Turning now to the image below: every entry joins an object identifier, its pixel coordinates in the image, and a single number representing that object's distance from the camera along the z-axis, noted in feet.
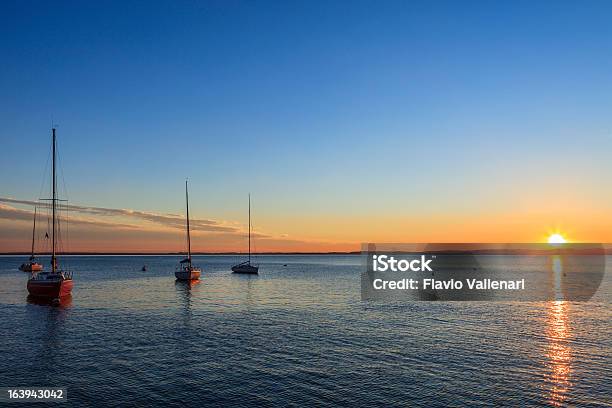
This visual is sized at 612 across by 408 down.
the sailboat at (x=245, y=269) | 514.27
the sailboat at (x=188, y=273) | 380.00
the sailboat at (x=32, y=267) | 572.06
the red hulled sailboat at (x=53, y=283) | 234.17
